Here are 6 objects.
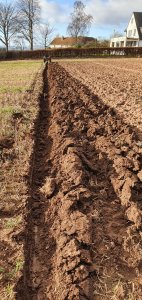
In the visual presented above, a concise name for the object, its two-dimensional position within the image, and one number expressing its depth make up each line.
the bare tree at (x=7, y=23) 85.82
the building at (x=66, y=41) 94.20
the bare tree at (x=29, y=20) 83.19
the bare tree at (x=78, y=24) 97.75
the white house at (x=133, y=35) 73.38
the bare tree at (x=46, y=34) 96.25
